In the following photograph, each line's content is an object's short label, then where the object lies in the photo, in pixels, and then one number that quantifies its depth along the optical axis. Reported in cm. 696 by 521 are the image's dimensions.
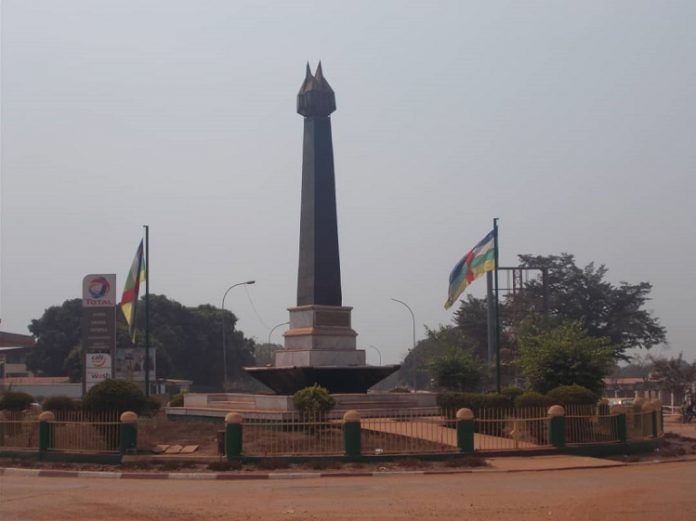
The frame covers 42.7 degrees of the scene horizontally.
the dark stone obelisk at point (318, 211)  3300
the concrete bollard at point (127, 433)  2212
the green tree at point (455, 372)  3553
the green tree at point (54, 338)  8175
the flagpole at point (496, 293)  2956
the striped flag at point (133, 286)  3797
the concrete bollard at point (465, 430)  2175
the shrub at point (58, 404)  2978
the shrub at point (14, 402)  3266
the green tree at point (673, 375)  5303
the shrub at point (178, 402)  3581
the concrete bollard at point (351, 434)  2112
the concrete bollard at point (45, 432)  2319
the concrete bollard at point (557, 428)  2302
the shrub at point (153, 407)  3306
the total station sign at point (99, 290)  3894
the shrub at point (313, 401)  2500
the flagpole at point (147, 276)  3778
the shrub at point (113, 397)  2394
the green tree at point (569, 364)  2880
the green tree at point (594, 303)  6812
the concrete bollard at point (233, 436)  2112
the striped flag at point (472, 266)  3150
